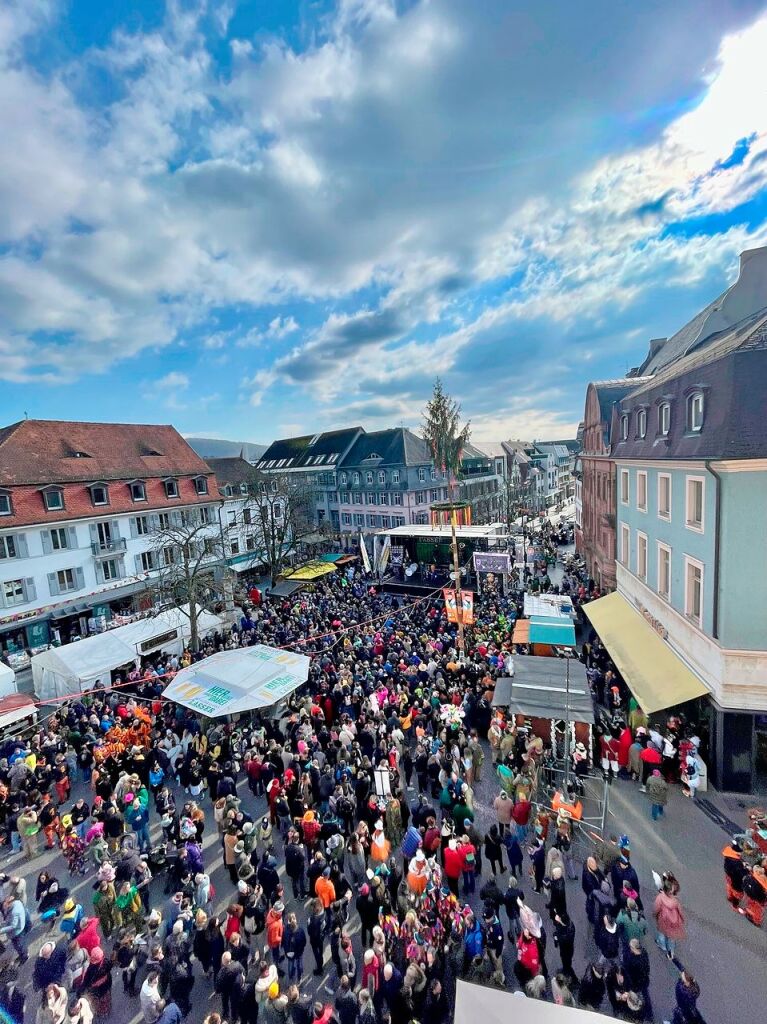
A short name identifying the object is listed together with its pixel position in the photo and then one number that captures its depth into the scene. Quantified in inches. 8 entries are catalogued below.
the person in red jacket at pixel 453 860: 339.3
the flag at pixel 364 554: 1079.6
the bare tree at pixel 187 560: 836.9
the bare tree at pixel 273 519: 1371.8
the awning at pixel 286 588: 1211.1
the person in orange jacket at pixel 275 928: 289.4
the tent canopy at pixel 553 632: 674.8
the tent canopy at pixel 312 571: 1253.4
